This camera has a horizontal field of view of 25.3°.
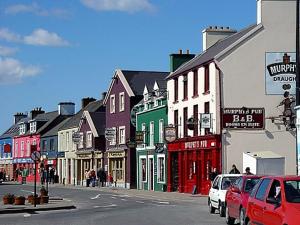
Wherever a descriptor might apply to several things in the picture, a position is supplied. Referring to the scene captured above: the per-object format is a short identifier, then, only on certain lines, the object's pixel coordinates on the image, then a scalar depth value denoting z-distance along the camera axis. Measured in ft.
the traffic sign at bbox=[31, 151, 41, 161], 103.88
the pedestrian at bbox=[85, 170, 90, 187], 209.42
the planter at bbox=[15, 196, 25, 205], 106.52
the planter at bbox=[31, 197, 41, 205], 105.15
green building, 163.94
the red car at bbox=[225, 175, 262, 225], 60.54
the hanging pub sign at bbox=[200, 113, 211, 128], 132.87
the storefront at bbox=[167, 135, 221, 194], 132.77
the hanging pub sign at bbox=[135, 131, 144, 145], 174.70
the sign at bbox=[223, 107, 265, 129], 130.11
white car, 77.41
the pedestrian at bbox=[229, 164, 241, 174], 113.66
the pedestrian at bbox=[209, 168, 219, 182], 122.42
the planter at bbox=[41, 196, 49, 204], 109.68
